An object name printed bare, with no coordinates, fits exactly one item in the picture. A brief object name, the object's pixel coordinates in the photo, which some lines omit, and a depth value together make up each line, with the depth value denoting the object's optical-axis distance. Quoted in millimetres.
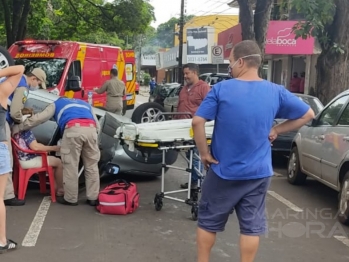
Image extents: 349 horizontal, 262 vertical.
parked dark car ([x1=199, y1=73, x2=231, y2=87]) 18558
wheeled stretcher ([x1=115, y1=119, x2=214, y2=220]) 5488
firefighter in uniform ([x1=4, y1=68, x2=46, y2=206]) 5857
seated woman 6137
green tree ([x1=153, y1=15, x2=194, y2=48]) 101212
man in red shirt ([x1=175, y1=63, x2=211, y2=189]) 6754
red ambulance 11094
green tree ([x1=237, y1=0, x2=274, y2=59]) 13742
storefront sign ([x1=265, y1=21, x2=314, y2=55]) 18516
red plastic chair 6141
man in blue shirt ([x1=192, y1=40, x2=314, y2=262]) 3551
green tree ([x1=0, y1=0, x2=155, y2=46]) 19797
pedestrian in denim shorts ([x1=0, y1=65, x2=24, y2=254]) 4332
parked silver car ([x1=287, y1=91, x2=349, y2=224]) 5996
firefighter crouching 5949
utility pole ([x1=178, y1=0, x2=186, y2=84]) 30645
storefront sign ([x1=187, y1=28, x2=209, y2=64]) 35312
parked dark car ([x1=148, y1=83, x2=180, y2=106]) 21297
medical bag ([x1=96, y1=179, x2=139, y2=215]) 5758
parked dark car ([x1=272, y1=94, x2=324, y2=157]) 9297
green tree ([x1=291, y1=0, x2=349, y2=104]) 10820
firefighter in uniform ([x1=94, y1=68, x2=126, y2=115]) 11062
